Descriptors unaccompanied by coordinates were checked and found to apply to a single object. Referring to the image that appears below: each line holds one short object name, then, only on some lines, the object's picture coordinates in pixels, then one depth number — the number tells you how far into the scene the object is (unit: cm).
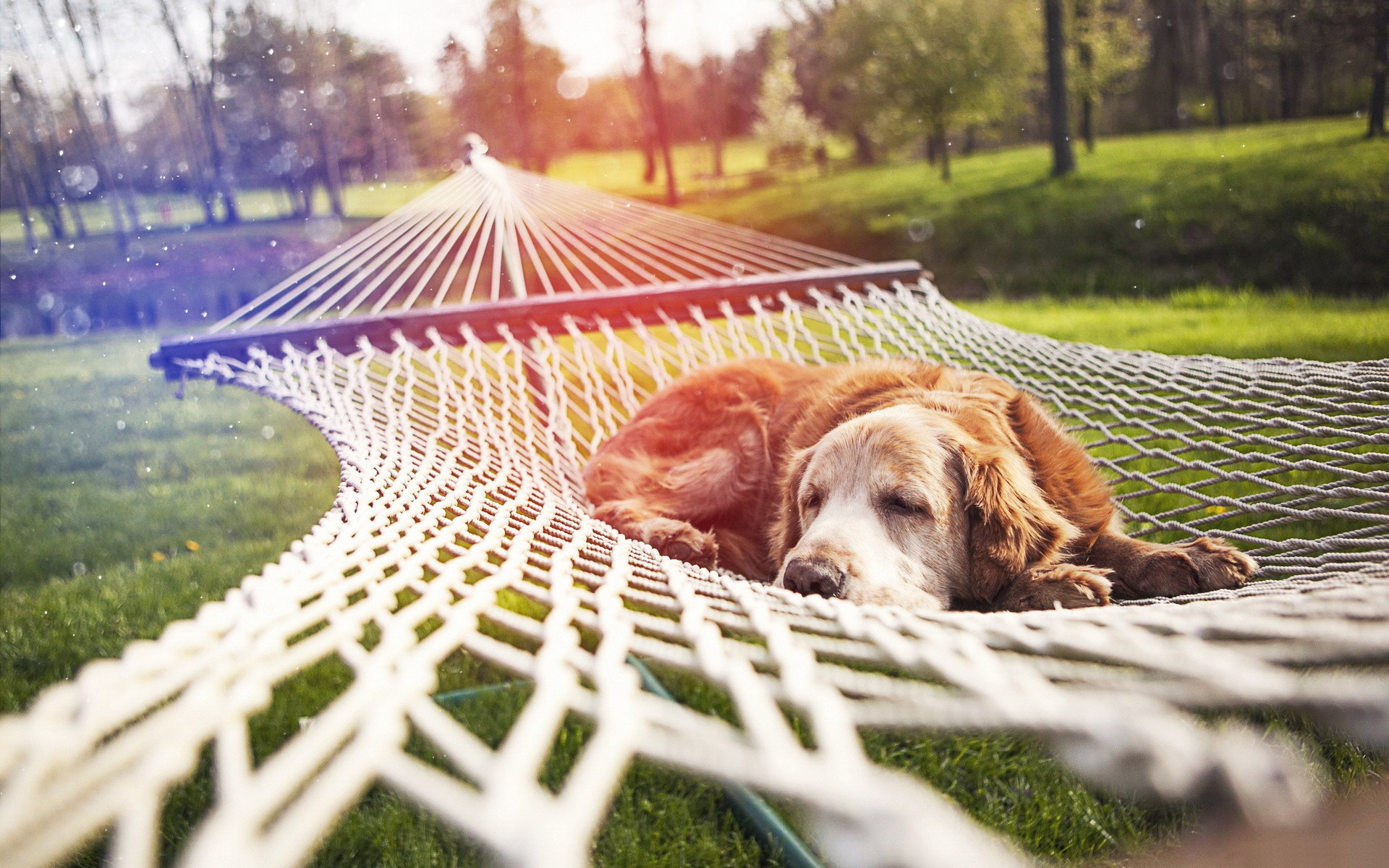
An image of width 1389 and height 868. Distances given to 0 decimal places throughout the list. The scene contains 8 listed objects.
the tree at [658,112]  1379
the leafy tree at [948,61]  1224
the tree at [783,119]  1630
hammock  51
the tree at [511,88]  1528
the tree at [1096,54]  1263
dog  174
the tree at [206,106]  1004
